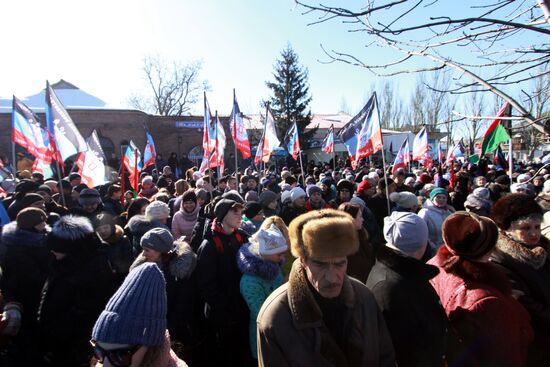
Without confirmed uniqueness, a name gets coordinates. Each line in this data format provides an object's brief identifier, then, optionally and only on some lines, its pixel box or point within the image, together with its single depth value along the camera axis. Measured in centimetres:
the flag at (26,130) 747
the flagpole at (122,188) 681
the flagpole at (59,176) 599
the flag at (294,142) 1119
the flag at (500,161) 1167
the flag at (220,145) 945
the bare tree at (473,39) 177
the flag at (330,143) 1303
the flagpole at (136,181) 904
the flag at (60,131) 658
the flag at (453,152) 1405
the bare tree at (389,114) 5391
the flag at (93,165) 769
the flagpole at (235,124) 948
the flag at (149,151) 1247
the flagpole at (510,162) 745
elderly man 184
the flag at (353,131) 820
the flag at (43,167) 809
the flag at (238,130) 950
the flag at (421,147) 1291
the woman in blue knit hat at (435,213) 472
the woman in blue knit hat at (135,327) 162
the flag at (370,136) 763
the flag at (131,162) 914
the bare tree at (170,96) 4884
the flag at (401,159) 1198
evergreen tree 3450
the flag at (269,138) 1001
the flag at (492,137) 716
